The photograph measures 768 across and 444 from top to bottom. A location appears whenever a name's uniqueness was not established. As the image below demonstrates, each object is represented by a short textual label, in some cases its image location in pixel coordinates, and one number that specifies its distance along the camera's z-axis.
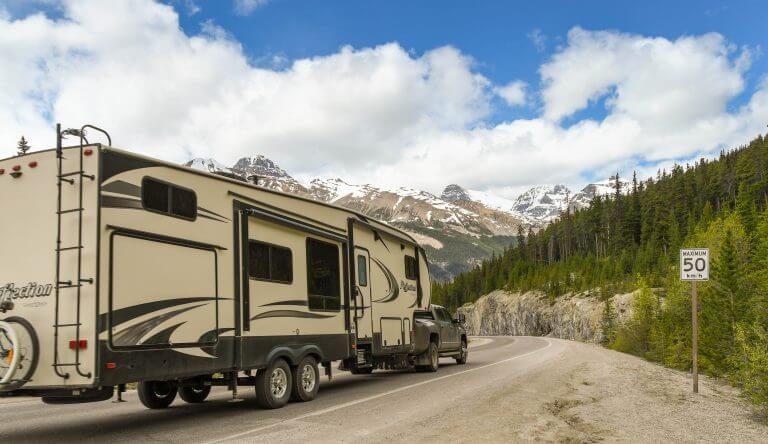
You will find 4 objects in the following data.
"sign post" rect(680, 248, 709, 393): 12.84
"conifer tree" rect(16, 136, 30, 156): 33.31
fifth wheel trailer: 7.95
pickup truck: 18.19
